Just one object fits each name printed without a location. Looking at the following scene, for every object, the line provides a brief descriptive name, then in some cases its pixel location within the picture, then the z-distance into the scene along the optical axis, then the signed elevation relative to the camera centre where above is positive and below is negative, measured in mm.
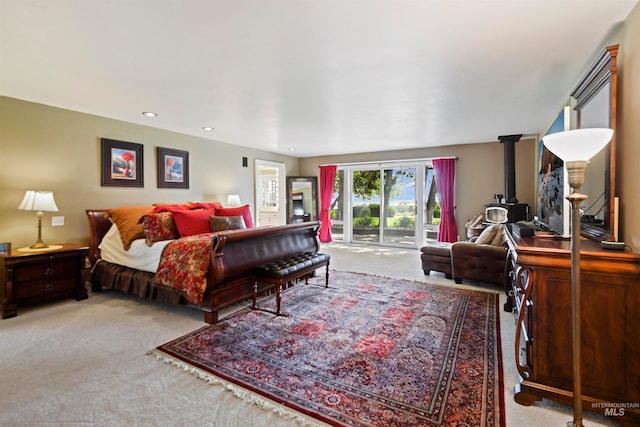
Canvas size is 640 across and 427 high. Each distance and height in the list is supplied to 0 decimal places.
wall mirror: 1863 +358
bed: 2910 -496
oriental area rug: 1722 -1132
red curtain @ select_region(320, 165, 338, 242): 8062 +291
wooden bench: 3125 -674
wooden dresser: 1554 -674
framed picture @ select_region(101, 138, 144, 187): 4199 +710
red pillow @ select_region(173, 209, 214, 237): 3801 -147
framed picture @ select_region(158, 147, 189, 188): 4895 +744
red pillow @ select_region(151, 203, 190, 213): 4074 +44
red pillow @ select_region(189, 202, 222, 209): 4605 +84
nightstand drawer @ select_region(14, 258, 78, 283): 3076 -650
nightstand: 2994 -707
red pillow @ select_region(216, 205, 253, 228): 4615 -21
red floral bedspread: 2865 -569
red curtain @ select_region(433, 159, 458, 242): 6539 +342
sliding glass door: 6977 +144
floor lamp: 1396 +138
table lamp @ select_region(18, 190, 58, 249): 3186 +84
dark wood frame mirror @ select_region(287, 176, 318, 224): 8023 +351
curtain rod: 6654 +1199
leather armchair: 3916 -703
